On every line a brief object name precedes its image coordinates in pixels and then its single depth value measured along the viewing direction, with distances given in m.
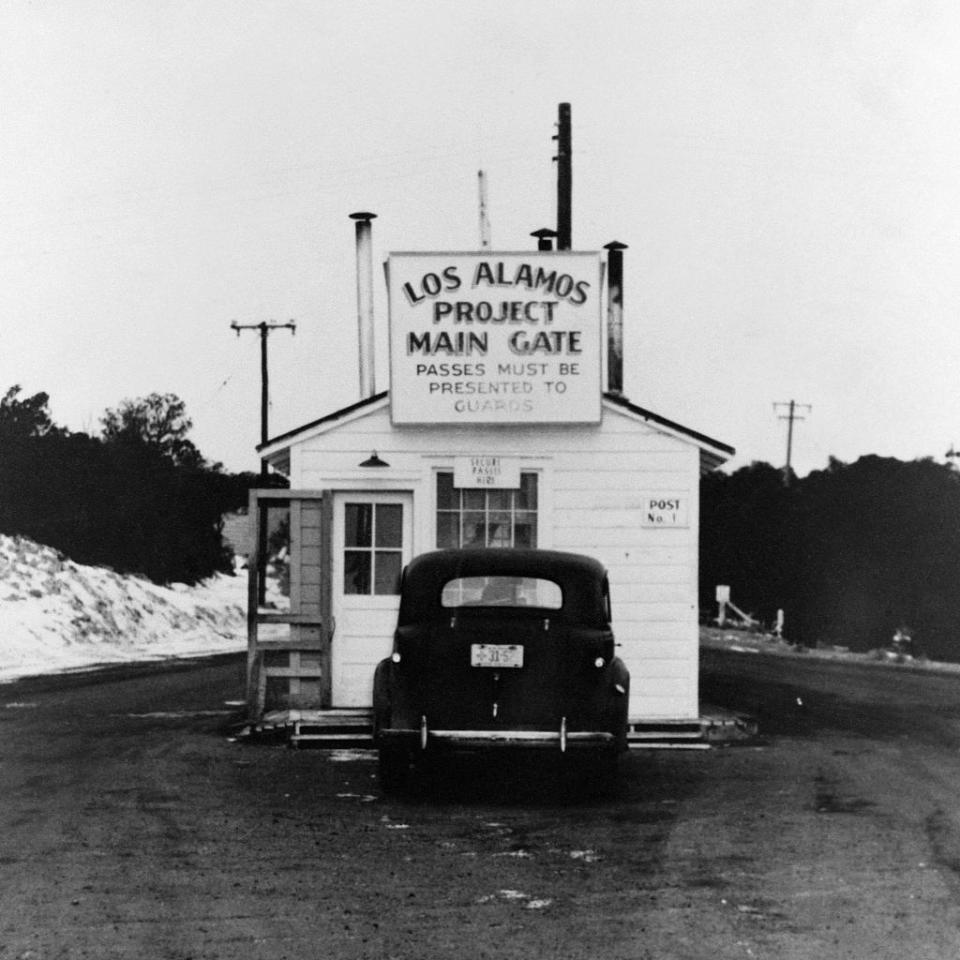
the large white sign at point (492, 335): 16.55
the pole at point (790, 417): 72.62
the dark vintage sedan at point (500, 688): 11.57
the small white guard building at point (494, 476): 16.44
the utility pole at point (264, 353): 53.34
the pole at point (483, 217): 22.22
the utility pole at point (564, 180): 21.09
